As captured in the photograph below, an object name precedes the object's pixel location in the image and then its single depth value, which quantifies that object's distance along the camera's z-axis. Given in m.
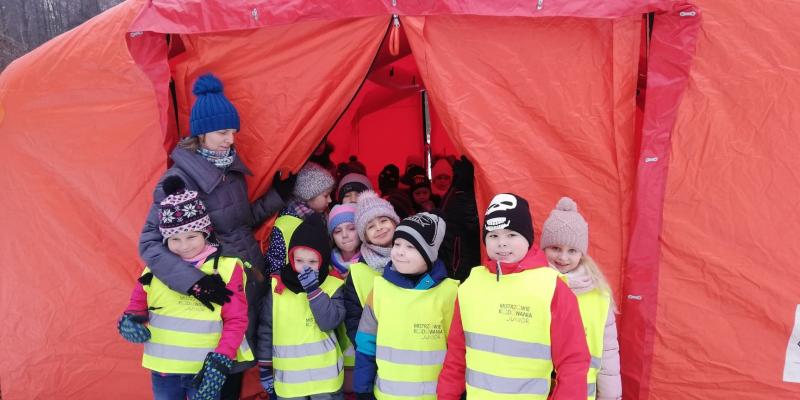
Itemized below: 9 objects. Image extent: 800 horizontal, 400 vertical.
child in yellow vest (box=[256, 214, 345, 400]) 2.26
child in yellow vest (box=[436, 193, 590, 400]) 1.71
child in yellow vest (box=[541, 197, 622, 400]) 1.99
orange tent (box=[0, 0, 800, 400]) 2.37
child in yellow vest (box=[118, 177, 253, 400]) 2.21
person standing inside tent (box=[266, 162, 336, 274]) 2.79
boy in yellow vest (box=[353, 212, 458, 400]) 2.02
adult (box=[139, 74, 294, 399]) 2.49
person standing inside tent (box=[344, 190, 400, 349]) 2.30
